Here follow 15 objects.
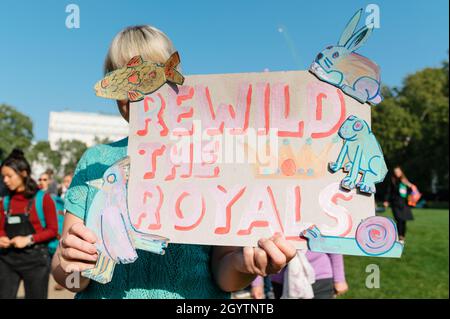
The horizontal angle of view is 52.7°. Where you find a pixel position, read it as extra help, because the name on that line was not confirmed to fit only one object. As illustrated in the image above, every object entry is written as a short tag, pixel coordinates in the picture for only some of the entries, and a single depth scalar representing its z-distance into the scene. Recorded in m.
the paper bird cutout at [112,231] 1.54
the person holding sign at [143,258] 1.52
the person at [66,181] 7.94
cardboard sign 1.54
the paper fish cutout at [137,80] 1.64
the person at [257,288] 4.29
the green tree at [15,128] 56.12
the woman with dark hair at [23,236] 4.26
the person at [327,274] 3.91
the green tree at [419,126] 34.50
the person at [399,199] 8.92
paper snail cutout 1.48
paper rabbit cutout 1.53
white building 82.38
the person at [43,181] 7.47
